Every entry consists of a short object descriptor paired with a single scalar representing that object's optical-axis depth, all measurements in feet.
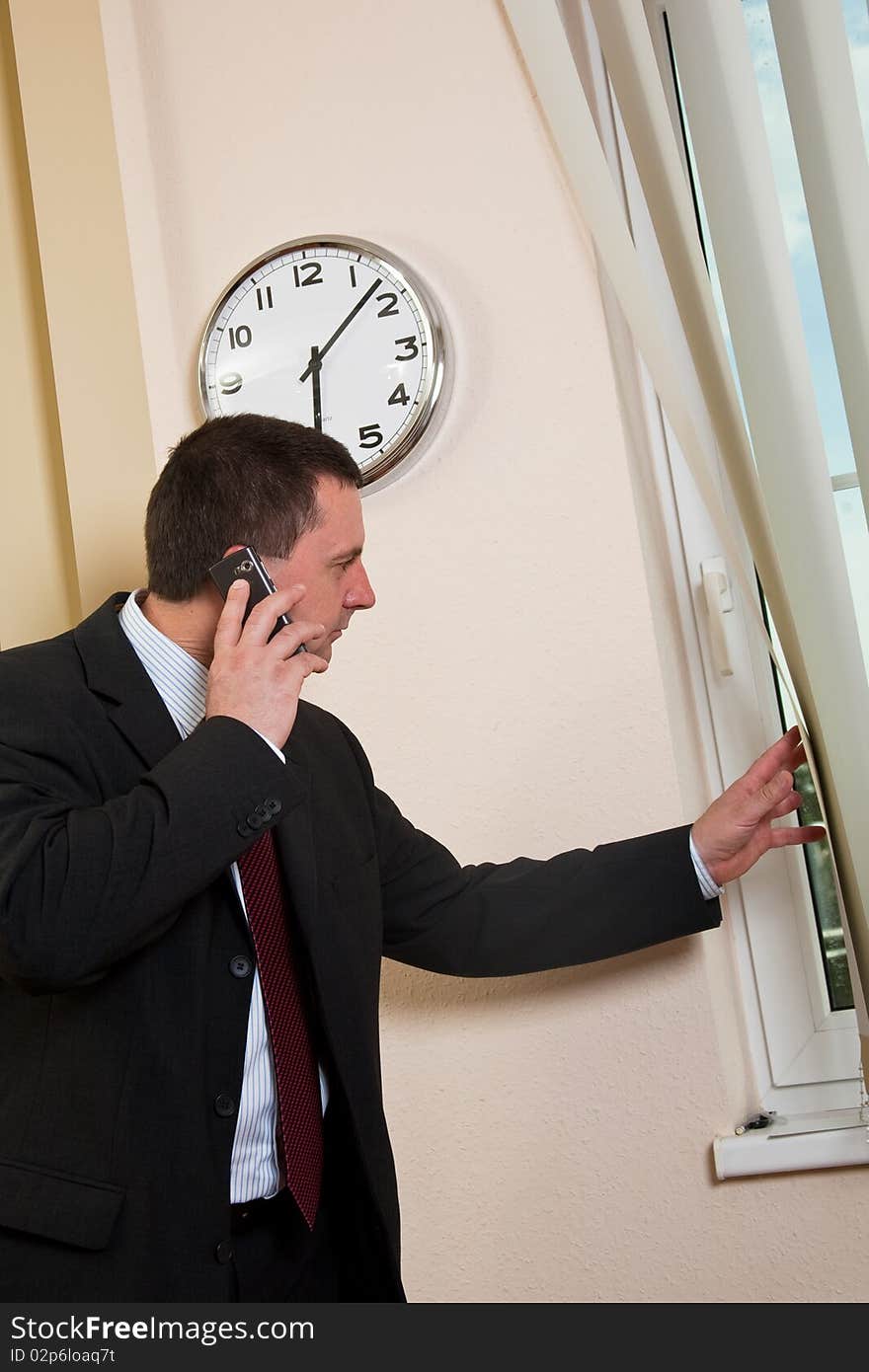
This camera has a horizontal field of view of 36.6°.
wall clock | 6.63
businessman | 4.20
